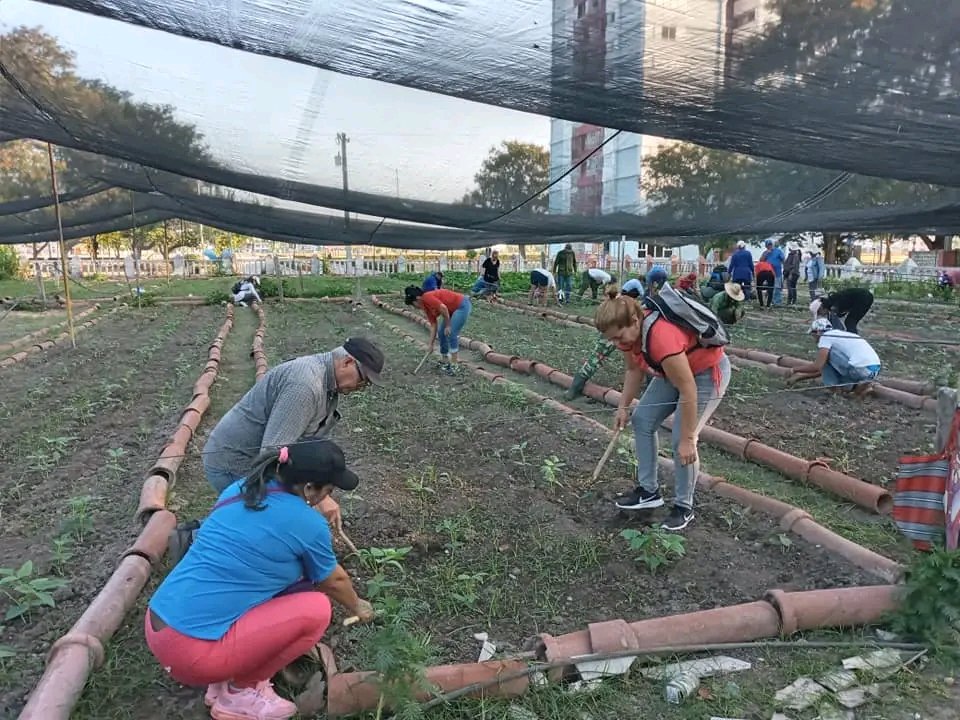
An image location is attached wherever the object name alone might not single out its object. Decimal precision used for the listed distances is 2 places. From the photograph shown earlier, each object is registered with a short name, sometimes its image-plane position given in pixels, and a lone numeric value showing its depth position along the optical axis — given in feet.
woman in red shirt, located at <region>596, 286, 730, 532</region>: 10.41
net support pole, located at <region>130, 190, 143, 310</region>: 38.24
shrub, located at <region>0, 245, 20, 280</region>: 77.08
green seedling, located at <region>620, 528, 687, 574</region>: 10.39
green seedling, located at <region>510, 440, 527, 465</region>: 15.33
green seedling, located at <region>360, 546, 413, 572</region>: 10.34
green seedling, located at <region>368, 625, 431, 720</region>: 6.82
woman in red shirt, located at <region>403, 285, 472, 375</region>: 24.22
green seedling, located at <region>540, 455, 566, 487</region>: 13.56
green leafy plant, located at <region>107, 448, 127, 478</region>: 14.85
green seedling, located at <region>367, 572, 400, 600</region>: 9.52
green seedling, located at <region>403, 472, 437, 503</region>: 13.42
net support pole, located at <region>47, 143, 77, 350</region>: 28.07
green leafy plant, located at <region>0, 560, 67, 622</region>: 9.20
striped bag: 9.15
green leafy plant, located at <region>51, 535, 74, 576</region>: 10.80
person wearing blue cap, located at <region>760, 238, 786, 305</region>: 50.26
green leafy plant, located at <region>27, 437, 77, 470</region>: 15.57
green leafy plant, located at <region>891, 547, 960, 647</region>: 8.44
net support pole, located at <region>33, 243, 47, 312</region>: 45.94
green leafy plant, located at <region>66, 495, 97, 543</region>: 11.87
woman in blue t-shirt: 6.72
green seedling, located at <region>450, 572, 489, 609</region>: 9.61
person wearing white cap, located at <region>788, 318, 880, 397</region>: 20.40
